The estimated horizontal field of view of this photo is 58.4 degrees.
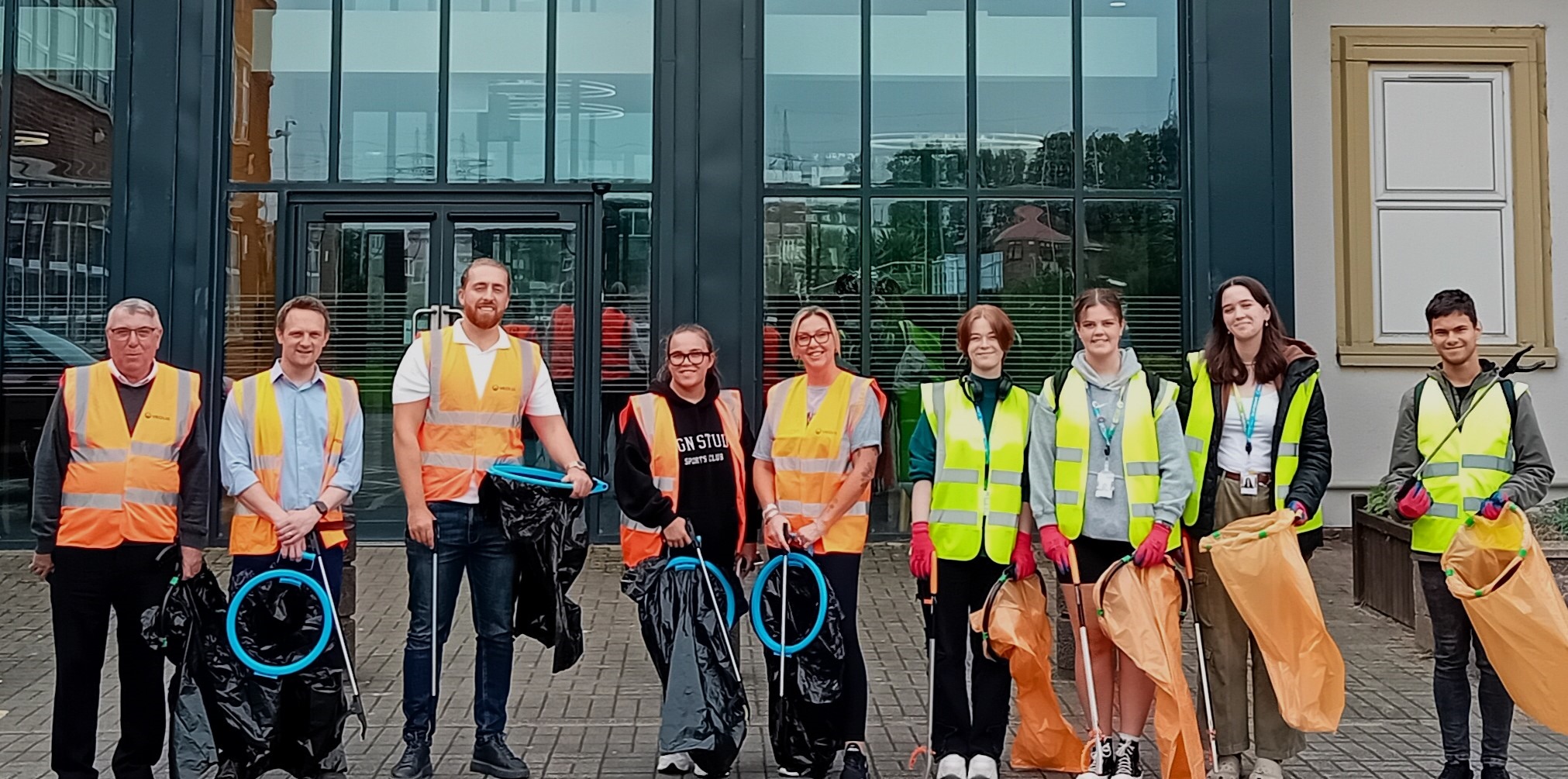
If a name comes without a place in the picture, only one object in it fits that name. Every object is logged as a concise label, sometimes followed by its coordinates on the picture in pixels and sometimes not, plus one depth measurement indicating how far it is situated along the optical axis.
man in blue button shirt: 4.93
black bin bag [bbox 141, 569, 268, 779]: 4.79
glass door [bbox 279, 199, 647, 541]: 10.69
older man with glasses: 4.79
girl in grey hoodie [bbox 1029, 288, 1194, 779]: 4.92
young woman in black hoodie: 5.21
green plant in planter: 8.09
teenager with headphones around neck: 5.04
